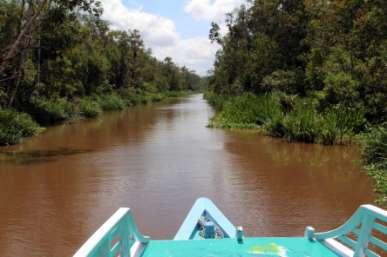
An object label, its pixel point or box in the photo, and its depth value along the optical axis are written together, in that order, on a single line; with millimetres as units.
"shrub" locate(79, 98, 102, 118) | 35944
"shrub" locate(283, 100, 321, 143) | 18172
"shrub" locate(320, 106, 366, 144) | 17734
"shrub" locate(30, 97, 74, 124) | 28055
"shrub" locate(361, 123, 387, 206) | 10691
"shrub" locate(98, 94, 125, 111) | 45241
